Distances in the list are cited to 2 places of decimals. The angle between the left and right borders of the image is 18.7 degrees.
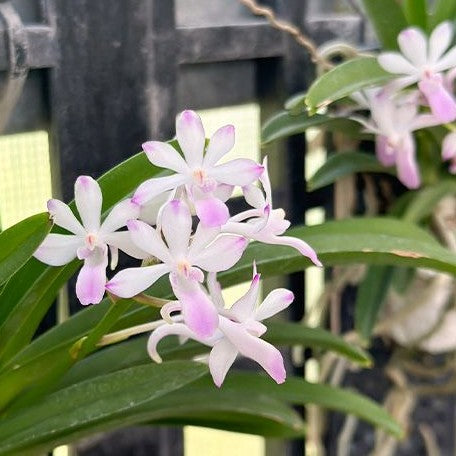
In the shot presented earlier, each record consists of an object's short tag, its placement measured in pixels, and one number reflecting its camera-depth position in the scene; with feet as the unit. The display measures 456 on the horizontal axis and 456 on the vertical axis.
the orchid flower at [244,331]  1.02
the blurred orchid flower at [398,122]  1.36
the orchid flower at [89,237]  1.02
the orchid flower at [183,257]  0.99
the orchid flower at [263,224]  1.03
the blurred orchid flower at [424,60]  1.28
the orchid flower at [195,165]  1.01
